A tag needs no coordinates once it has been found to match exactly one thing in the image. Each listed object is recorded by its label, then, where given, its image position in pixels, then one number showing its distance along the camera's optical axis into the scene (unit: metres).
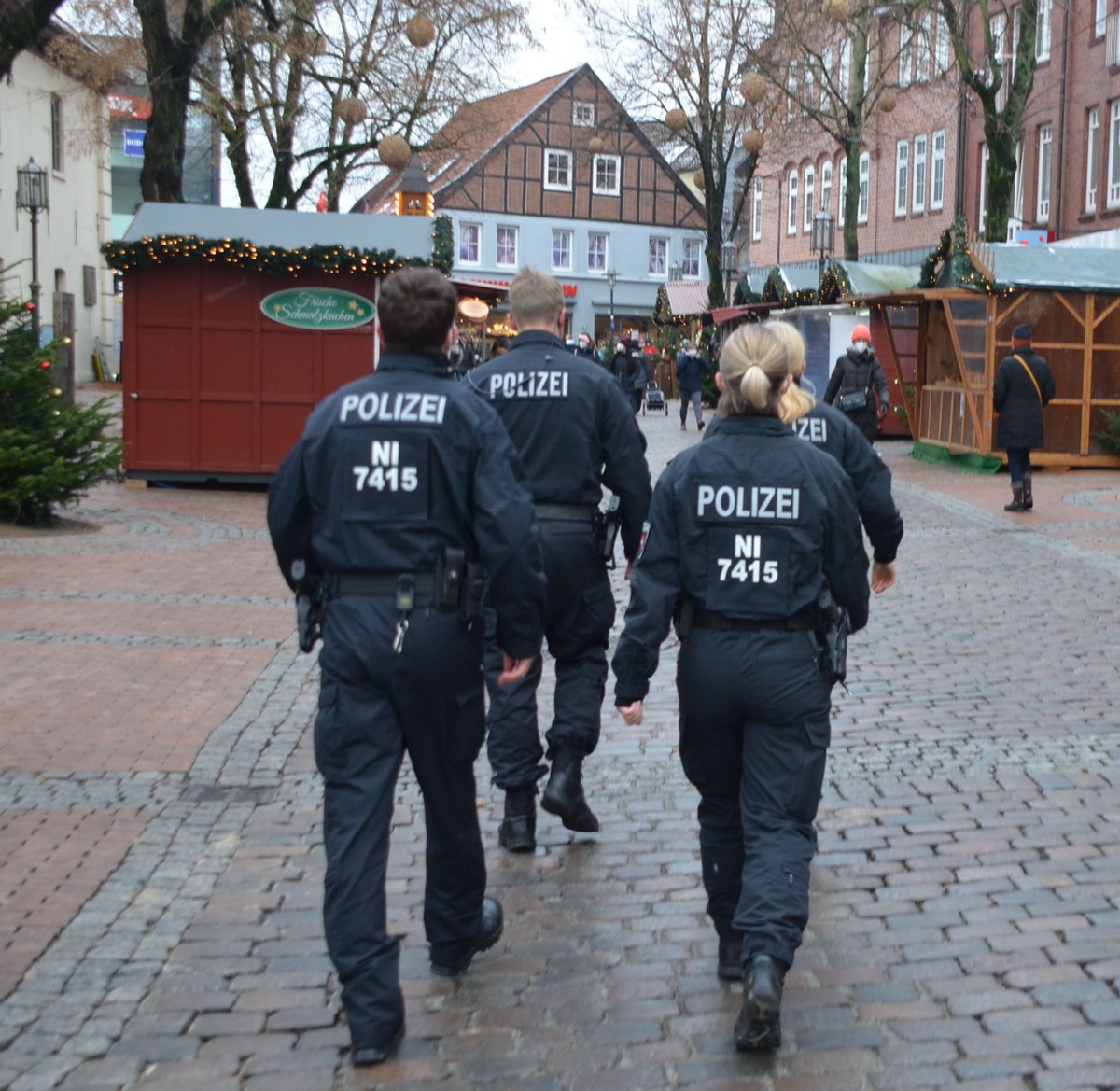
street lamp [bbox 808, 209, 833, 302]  33.06
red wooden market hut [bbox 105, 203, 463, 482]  17.83
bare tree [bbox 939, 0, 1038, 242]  25.06
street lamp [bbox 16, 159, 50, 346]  25.52
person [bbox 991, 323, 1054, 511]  16.02
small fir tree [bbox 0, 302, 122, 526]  13.56
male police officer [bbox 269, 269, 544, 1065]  3.76
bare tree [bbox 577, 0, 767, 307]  35.38
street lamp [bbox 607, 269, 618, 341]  61.72
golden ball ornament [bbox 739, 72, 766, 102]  24.84
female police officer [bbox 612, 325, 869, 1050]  3.94
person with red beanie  17.31
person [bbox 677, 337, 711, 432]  30.08
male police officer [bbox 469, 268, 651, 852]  5.31
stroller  40.25
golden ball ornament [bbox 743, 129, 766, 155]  27.48
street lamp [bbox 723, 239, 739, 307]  43.91
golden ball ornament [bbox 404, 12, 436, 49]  20.58
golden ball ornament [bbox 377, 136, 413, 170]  23.44
